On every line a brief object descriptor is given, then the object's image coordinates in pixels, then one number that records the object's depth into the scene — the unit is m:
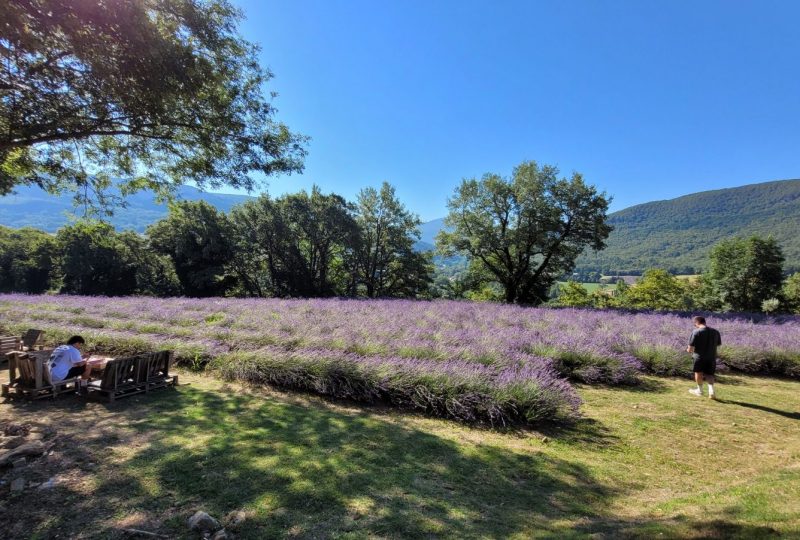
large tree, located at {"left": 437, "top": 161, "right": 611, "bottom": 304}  26.28
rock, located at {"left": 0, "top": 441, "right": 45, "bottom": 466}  3.93
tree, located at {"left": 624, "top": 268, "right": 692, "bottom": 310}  58.20
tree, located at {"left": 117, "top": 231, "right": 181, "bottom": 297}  37.00
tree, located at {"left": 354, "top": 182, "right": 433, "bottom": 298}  36.94
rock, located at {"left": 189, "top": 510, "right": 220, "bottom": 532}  2.94
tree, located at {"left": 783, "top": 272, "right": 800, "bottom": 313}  37.16
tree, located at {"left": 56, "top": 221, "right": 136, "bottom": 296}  33.75
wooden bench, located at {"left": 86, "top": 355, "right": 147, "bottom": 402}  6.50
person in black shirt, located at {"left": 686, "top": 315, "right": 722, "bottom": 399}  7.36
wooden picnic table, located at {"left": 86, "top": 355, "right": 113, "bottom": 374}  7.55
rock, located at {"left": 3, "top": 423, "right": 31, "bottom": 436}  4.83
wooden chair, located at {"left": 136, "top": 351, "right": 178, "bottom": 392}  7.07
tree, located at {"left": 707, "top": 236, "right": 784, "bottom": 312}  35.97
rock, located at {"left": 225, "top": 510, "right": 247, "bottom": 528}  3.04
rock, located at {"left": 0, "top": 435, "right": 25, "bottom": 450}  4.37
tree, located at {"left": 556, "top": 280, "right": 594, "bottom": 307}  58.03
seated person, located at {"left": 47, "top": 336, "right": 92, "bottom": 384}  6.71
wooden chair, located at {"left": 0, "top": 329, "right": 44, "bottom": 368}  9.95
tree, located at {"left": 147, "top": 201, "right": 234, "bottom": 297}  32.41
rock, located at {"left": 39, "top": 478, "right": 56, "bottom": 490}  3.55
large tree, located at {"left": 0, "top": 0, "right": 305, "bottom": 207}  4.59
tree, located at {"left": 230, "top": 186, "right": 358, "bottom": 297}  34.34
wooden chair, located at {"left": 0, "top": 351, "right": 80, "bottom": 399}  6.41
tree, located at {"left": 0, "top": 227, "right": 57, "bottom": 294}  38.69
